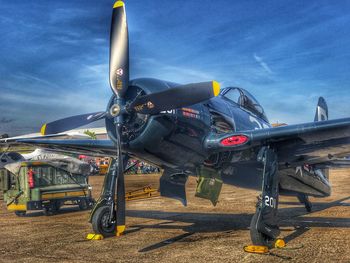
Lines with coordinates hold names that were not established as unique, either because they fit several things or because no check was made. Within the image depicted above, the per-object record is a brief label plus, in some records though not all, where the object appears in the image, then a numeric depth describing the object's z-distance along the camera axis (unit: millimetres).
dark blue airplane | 7516
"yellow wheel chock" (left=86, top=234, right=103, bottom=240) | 8715
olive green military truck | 13172
